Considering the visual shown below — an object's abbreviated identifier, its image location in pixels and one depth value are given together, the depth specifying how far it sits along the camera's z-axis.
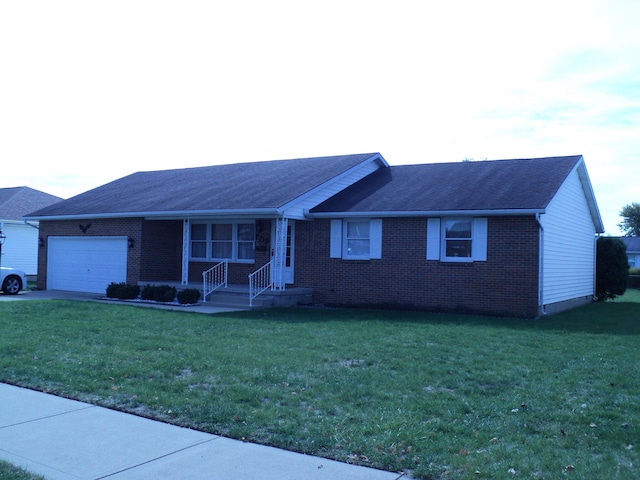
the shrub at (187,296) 17.67
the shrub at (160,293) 18.31
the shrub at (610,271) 24.11
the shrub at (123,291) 19.05
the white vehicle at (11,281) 20.88
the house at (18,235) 29.20
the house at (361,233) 16.39
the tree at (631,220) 79.25
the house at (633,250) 54.03
